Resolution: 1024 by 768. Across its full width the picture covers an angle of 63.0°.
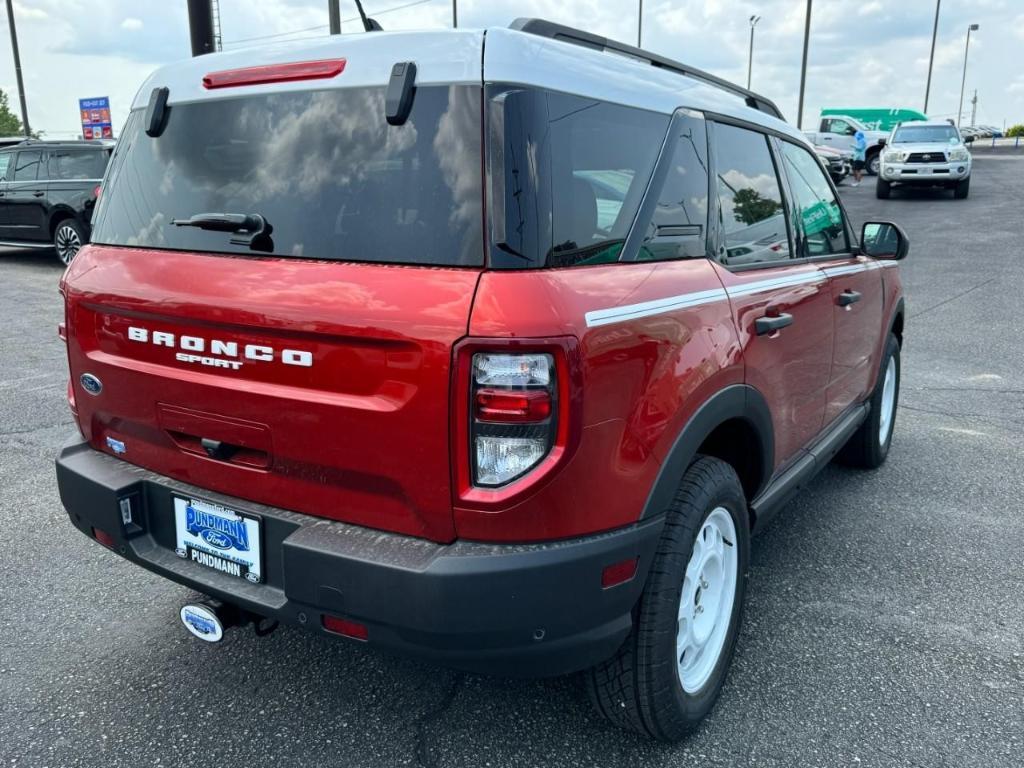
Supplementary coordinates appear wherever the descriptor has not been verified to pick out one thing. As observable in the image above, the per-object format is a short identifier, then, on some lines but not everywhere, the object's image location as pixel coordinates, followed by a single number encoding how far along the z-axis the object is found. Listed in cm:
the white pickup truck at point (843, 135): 2948
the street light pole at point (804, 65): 3269
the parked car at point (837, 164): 2073
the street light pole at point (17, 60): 2864
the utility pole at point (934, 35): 4963
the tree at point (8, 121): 7195
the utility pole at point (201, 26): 1020
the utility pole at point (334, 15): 1437
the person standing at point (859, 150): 2947
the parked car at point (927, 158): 2030
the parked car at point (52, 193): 1234
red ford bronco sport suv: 189
